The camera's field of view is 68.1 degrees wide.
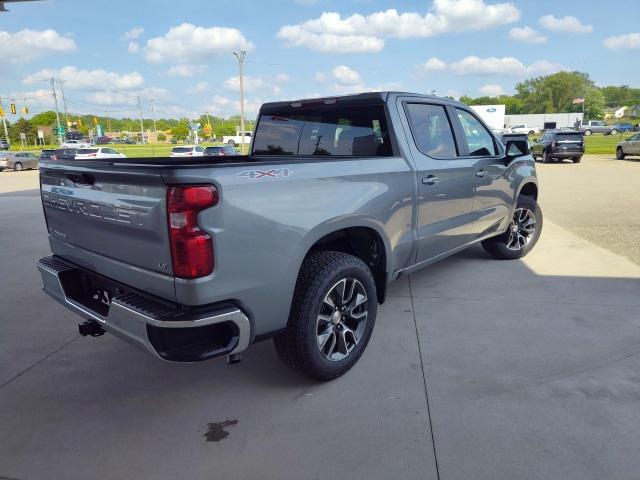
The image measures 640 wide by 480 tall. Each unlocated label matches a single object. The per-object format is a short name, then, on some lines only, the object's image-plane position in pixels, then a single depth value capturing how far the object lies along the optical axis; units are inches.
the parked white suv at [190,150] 1147.6
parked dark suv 904.3
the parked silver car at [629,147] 879.0
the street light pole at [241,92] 1641.9
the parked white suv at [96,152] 1028.2
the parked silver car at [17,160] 1162.6
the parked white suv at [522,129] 2432.9
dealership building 3380.9
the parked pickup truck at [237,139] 2396.5
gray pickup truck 88.7
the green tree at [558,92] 4594.0
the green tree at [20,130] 3690.9
